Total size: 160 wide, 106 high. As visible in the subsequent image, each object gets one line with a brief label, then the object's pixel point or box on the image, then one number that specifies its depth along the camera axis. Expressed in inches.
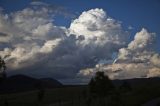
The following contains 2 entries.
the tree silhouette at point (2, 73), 1888.5
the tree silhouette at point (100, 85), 2974.9
